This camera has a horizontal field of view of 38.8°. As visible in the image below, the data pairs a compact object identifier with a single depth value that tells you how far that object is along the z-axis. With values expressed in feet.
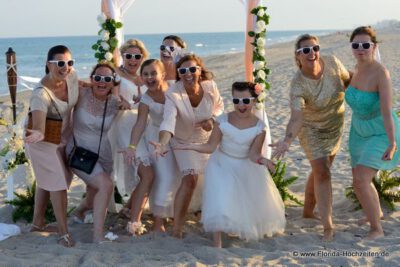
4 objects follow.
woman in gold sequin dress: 18.79
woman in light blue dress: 17.79
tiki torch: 23.78
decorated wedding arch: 24.03
